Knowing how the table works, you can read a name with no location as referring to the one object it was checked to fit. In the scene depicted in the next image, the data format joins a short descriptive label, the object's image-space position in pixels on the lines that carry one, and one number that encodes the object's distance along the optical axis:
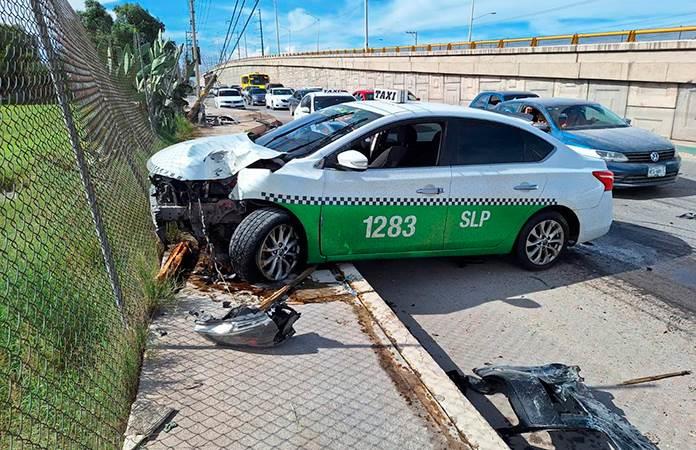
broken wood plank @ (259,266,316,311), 3.95
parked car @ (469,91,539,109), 13.99
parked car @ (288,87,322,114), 27.34
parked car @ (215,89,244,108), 40.34
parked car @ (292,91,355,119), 17.05
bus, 54.50
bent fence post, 2.78
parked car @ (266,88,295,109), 36.62
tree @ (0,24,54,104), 2.47
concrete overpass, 16.17
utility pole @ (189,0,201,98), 24.81
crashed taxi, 4.41
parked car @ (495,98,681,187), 8.80
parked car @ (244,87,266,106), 45.62
